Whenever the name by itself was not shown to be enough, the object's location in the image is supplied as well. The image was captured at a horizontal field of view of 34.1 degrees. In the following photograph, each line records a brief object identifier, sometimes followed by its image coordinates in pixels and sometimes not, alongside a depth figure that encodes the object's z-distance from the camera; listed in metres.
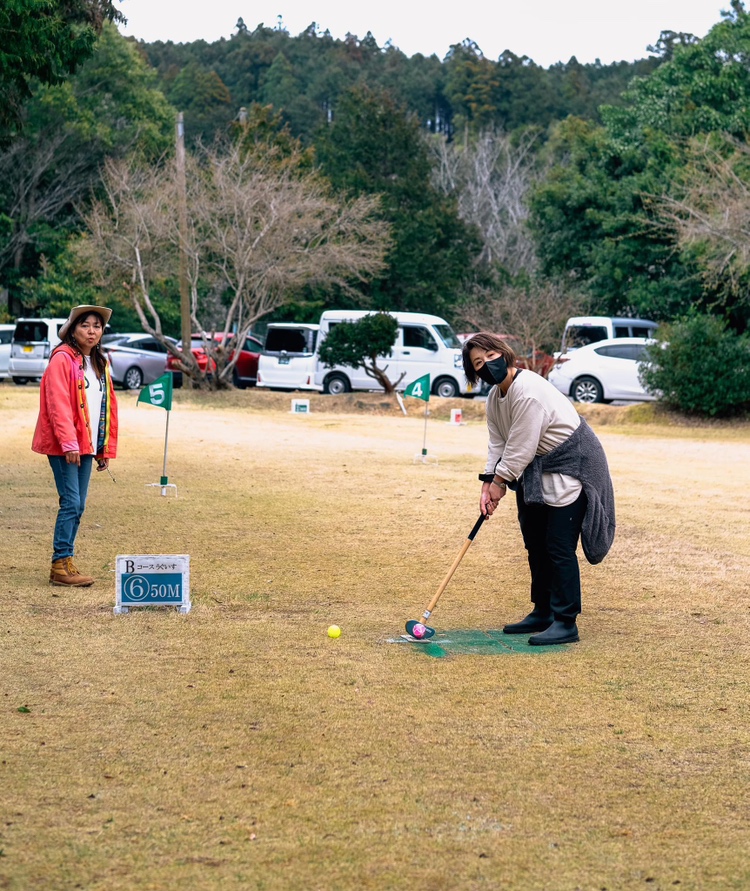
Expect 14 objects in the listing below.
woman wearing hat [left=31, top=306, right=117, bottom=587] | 7.67
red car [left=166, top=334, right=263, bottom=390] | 30.08
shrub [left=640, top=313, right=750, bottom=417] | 23.14
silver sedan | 30.42
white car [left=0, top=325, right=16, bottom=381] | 32.12
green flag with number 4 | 15.85
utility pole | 28.45
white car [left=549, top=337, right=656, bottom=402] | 25.75
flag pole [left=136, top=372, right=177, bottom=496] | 12.14
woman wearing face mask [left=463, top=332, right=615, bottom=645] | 6.37
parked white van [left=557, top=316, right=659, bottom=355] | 28.58
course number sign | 7.13
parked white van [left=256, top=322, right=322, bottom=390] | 29.28
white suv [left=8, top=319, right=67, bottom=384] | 30.88
